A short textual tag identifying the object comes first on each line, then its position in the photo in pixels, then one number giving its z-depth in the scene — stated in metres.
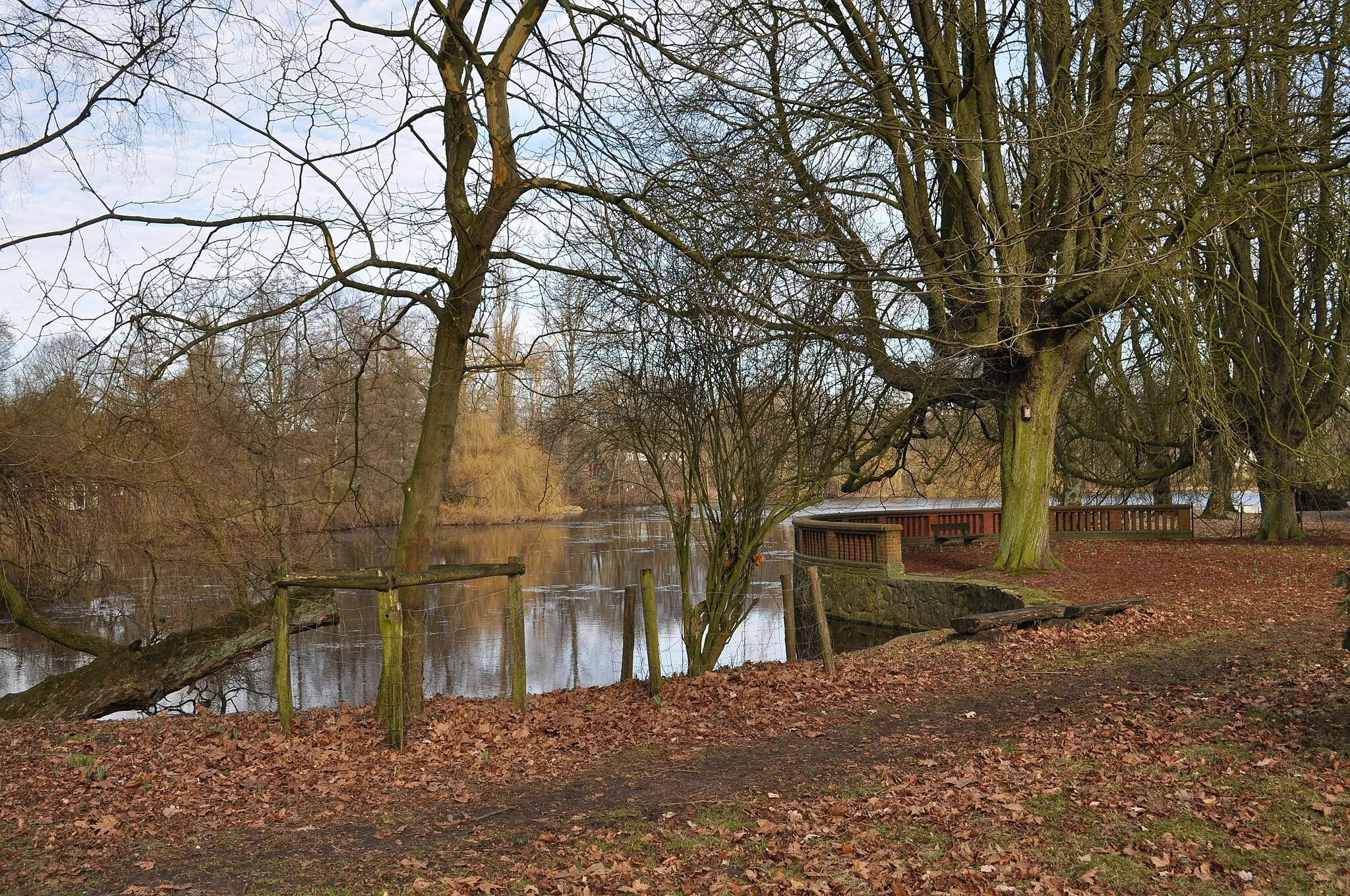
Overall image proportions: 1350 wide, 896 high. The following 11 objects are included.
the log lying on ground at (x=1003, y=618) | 10.84
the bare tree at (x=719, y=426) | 10.19
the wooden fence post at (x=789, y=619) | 11.53
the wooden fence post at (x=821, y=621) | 9.64
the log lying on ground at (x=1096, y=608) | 10.94
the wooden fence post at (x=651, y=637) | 8.61
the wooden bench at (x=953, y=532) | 21.03
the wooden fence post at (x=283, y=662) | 7.36
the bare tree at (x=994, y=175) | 8.48
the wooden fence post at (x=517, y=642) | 7.82
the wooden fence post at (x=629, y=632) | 9.95
